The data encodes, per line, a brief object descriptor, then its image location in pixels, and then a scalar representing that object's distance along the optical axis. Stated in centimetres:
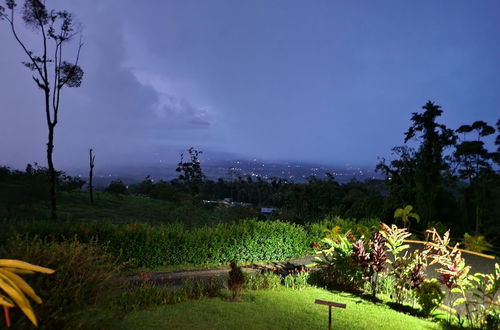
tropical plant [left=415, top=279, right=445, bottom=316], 582
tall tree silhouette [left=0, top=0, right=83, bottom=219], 1491
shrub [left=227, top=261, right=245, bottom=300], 608
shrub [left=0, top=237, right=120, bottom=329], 279
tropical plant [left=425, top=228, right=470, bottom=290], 564
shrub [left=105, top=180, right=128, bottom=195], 2600
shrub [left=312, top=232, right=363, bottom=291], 711
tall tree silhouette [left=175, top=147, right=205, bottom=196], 3428
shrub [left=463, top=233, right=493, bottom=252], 998
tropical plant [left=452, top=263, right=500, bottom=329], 520
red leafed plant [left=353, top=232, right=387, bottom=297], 670
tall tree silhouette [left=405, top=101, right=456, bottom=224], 1538
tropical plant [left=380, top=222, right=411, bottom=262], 689
